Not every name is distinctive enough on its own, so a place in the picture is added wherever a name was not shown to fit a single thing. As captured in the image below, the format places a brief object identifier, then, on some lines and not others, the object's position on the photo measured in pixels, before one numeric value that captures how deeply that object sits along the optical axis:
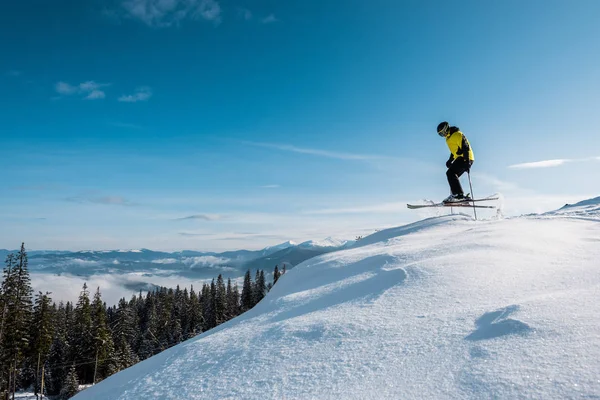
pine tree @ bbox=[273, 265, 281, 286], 75.16
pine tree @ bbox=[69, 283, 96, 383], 41.97
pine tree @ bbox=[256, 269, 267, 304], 72.74
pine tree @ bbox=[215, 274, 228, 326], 67.00
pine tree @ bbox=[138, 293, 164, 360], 61.50
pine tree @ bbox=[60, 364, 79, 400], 39.31
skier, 11.24
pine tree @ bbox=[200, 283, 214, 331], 69.50
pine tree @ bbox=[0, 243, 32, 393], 33.52
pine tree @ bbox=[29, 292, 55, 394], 38.34
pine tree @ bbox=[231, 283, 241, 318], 74.68
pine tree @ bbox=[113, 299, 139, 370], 46.89
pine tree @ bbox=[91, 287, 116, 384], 40.50
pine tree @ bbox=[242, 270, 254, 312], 72.31
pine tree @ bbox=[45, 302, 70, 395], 51.99
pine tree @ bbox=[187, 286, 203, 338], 68.79
